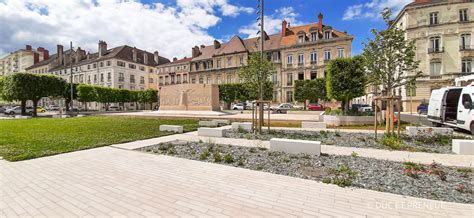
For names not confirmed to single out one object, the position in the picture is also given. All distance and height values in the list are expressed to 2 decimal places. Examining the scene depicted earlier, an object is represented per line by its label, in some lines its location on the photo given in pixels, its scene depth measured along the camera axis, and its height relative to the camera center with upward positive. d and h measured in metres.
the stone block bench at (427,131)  9.14 -1.09
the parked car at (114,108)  57.05 -0.03
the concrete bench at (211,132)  10.47 -1.21
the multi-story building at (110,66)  62.91 +13.04
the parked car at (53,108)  54.60 +0.08
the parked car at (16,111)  34.44 -0.38
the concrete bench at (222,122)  15.24 -1.08
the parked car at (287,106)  38.47 +0.13
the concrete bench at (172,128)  11.92 -1.16
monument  26.97 +1.28
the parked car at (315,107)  36.76 -0.09
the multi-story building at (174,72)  63.66 +10.75
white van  10.34 -0.08
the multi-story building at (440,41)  33.78 +10.32
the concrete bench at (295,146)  6.73 -1.25
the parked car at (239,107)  43.78 +0.01
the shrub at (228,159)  6.05 -1.43
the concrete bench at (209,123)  14.43 -1.04
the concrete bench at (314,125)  12.74 -1.08
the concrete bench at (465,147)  6.64 -1.26
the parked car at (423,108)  28.19 -0.29
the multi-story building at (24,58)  86.44 +20.95
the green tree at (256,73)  11.07 +1.74
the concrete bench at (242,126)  12.12 -1.08
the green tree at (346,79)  15.61 +1.98
